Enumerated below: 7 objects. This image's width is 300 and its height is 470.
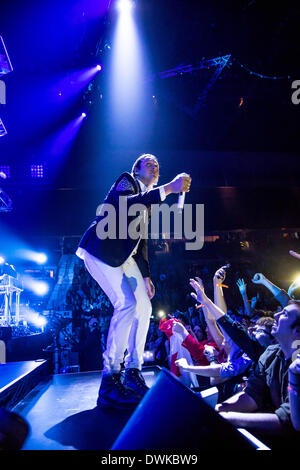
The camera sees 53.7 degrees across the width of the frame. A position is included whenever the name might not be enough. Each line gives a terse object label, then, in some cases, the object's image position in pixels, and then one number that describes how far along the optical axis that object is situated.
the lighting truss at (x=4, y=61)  3.69
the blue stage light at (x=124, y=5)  4.29
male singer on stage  1.58
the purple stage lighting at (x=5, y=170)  7.02
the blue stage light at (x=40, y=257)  10.26
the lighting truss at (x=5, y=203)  6.21
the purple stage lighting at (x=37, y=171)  7.09
